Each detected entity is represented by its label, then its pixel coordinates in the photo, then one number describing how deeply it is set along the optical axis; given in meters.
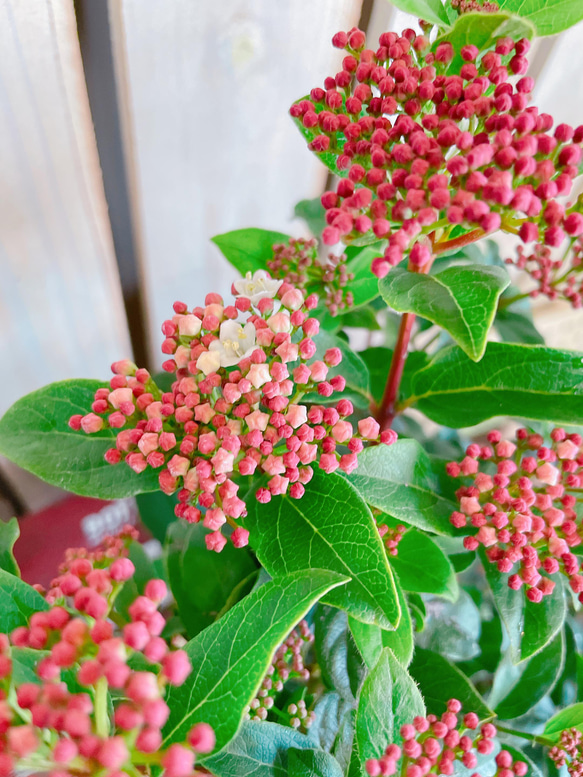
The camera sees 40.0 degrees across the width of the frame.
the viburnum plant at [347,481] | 0.16
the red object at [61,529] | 0.34
